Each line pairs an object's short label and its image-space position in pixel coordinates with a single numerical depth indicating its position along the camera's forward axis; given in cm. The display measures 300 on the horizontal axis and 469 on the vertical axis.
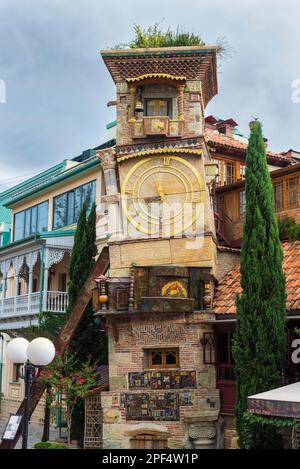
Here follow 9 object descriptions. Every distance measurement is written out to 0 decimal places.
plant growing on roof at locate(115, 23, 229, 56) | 2084
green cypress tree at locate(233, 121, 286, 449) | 1638
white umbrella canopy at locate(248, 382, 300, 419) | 1341
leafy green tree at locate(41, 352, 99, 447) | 1970
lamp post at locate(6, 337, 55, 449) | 1170
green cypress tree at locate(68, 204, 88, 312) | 2384
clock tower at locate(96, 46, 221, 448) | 1861
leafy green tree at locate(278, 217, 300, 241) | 2098
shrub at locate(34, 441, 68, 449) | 1910
